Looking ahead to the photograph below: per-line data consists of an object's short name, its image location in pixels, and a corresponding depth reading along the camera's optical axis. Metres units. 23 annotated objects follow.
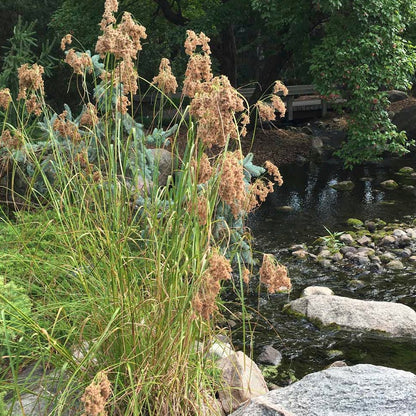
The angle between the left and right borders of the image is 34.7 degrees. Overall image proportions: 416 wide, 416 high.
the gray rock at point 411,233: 9.30
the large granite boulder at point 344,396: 3.46
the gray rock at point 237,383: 4.03
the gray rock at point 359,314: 6.31
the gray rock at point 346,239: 9.16
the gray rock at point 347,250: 8.66
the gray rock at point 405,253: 8.67
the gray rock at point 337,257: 8.46
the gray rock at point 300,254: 8.55
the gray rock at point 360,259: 8.34
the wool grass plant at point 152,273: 2.99
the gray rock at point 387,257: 8.45
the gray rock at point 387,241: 9.15
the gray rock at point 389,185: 12.54
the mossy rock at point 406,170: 13.82
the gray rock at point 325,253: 8.55
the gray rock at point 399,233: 9.34
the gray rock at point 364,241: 9.12
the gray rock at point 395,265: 8.20
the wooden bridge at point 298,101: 18.56
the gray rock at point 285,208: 11.20
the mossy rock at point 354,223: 10.12
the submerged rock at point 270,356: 5.67
